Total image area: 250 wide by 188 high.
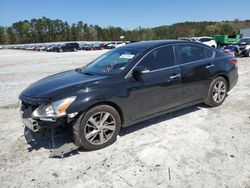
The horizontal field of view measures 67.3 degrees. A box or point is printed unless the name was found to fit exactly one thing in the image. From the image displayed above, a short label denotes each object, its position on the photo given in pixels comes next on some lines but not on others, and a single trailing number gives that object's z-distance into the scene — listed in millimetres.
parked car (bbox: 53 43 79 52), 32921
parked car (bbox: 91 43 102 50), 36664
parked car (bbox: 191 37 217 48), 20252
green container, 29209
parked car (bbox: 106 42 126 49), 37478
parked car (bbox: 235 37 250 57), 12789
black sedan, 2741
